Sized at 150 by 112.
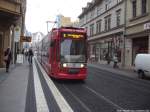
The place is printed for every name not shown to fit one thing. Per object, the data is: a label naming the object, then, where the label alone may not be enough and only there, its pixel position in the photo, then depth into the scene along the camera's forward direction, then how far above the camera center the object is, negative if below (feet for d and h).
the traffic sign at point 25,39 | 58.08 +5.46
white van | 36.10 -2.45
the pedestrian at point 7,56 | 37.50 -0.73
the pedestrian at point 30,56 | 58.87 -0.90
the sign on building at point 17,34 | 49.11 +6.07
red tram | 28.45 -0.01
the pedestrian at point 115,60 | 61.11 -2.26
